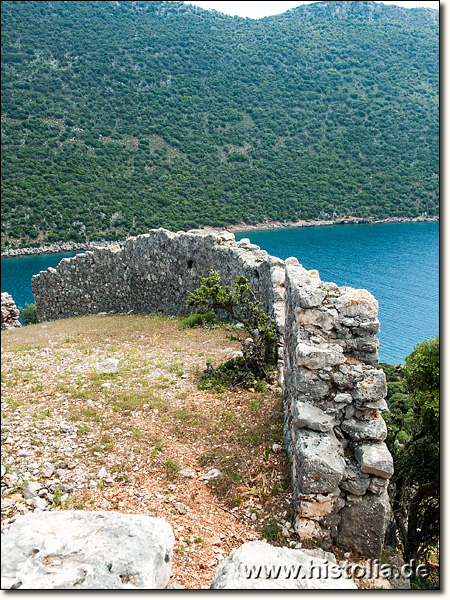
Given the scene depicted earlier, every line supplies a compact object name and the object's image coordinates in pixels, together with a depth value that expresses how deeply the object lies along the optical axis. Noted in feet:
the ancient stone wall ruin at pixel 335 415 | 16.08
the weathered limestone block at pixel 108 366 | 30.09
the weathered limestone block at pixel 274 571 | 10.58
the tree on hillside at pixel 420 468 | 20.58
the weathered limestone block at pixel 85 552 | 9.82
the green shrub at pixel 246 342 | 28.66
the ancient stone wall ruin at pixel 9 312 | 73.31
